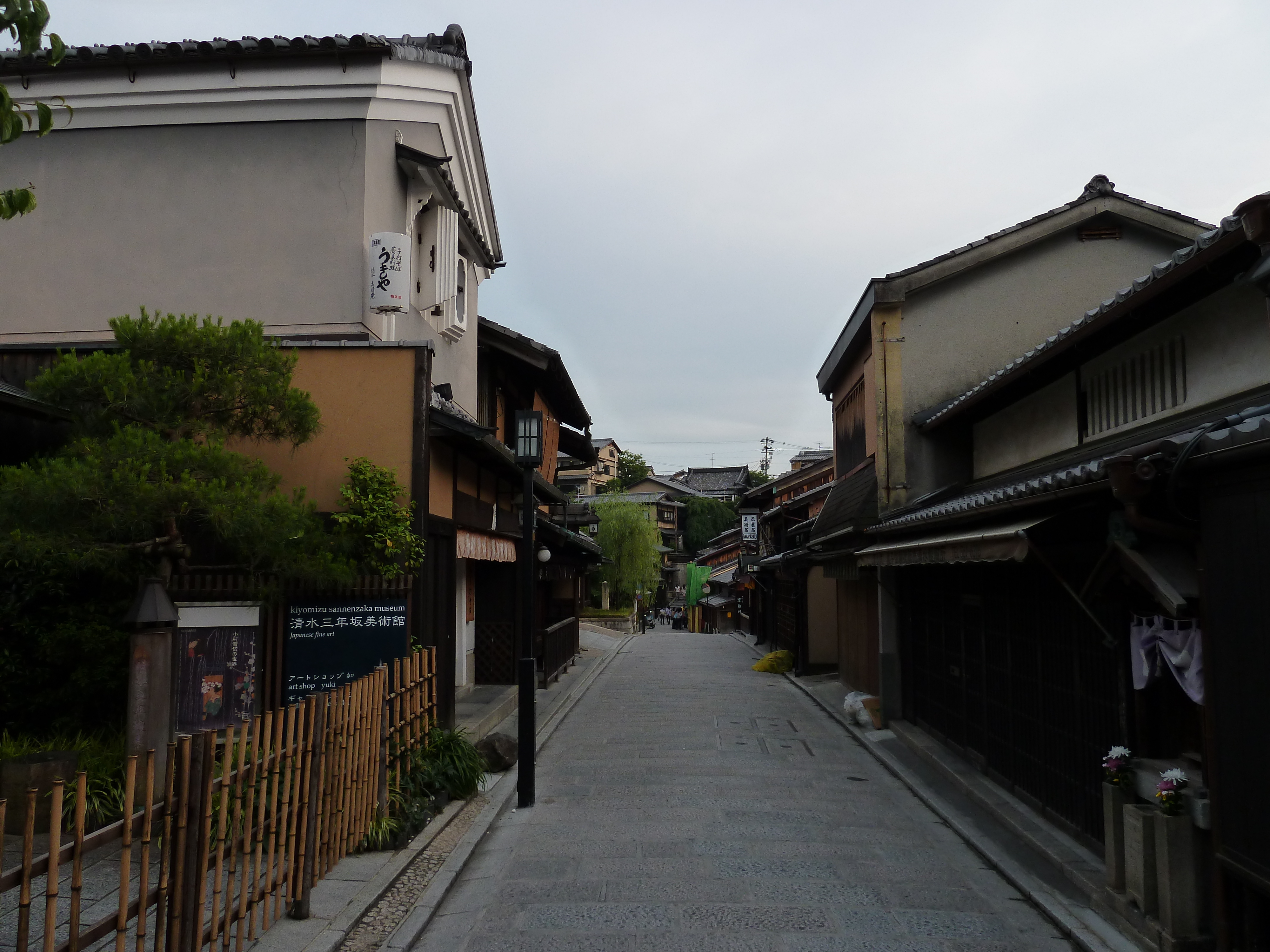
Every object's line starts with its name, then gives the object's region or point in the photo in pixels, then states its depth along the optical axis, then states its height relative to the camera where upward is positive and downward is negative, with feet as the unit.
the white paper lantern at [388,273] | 42.52 +13.59
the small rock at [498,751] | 39.24 -7.48
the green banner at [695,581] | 199.11 -1.70
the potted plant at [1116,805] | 22.21 -5.49
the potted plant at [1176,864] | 19.27 -6.06
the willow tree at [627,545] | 182.50 +5.46
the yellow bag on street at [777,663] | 85.56 -8.27
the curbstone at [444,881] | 21.93 -8.43
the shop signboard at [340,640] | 34.17 -2.46
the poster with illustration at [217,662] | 33.71 -3.23
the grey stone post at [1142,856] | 20.38 -6.18
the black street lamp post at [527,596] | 34.73 -0.88
